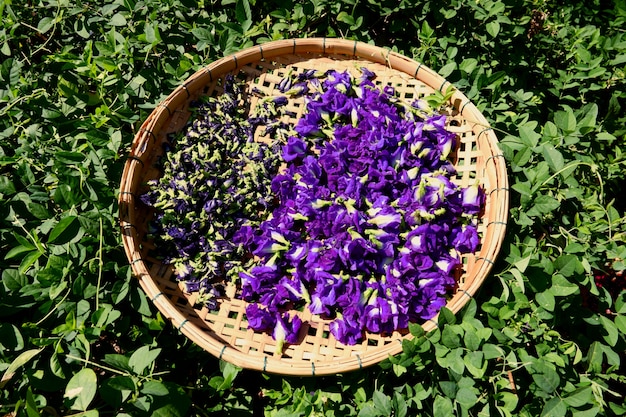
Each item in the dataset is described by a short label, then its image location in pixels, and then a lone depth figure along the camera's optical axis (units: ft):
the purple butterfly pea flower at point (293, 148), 2.68
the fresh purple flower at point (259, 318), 2.39
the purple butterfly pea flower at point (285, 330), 2.36
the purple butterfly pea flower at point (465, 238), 2.46
